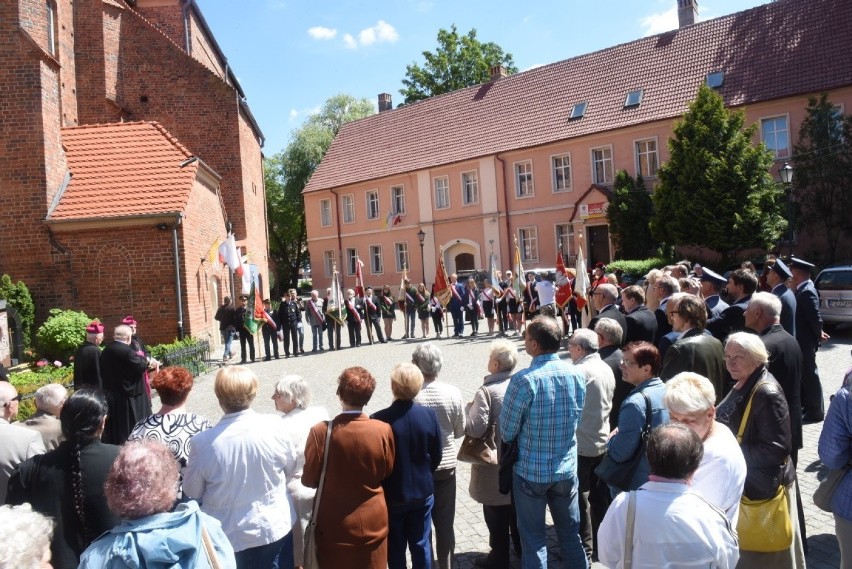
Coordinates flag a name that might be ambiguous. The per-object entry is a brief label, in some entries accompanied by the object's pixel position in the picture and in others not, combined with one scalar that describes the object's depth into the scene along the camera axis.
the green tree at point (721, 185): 23.28
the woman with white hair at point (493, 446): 4.69
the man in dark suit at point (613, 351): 5.26
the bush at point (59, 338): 14.64
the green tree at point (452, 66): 46.44
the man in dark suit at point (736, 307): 6.37
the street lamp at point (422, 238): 33.78
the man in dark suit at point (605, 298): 7.34
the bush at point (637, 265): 24.55
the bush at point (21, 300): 15.43
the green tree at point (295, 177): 52.53
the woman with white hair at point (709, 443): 3.22
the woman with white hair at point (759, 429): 3.66
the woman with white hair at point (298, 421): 4.20
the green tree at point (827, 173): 23.64
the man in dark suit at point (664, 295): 7.07
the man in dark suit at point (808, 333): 6.36
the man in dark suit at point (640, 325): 6.58
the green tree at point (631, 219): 27.58
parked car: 14.64
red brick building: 16.03
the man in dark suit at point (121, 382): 7.44
